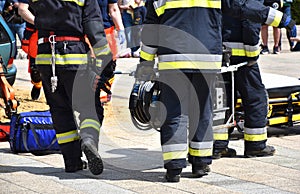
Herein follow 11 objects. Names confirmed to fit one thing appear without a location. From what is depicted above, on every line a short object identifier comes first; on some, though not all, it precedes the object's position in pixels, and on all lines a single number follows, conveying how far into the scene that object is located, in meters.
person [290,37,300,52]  34.72
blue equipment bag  14.66
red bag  15.94
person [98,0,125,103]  19.98
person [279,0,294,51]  32.62
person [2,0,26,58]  22.16
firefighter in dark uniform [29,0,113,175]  12.69
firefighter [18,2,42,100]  19.09
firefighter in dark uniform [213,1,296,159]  14.26
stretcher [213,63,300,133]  16.21
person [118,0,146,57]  32.10
